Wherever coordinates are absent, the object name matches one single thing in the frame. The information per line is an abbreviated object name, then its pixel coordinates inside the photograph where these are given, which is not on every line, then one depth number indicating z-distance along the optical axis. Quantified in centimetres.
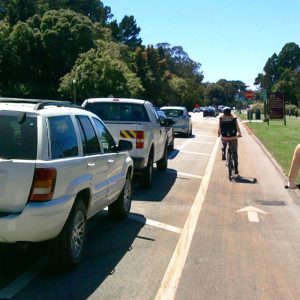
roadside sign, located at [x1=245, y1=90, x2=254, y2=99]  4536
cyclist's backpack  1006
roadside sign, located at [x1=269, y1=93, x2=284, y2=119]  3331
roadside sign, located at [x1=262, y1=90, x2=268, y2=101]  3681
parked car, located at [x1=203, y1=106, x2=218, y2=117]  5679
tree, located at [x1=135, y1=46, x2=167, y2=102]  5421
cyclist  998
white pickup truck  815
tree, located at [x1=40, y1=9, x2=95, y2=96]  4394
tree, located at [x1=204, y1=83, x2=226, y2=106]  11825
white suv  367
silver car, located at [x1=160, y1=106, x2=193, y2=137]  2128
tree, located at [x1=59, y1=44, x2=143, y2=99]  3434
